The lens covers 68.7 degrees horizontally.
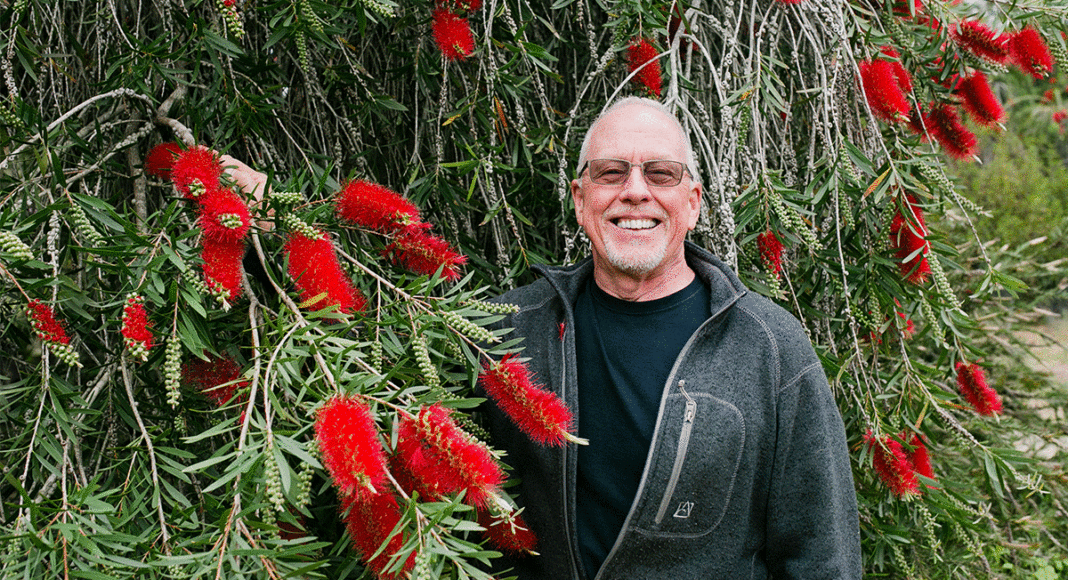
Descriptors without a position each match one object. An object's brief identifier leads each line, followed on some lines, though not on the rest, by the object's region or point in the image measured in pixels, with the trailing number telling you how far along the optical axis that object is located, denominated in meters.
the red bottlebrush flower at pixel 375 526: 1.02
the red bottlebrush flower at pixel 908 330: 1.97
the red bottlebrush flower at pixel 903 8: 1.92
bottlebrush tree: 1.08
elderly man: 1.42
